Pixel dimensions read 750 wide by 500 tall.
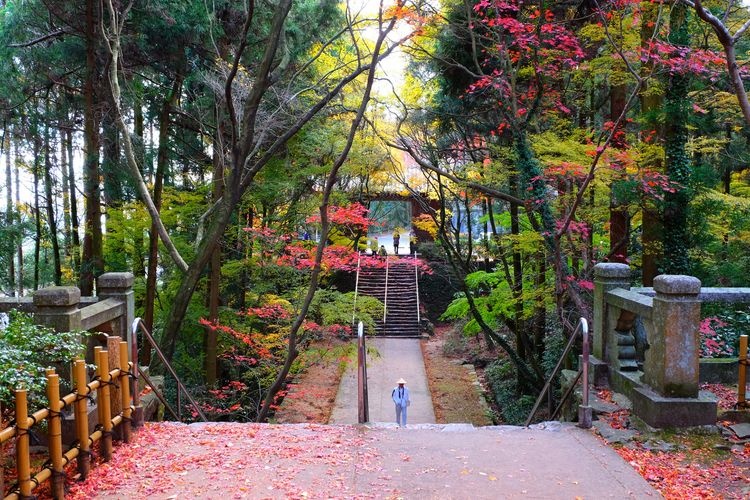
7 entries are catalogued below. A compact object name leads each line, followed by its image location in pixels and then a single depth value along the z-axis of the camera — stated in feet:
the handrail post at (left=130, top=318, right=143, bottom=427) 18.60
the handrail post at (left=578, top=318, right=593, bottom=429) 18.93
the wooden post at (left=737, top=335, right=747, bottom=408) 18.99
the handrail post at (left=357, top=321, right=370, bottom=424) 20.21
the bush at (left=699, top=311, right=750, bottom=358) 23.50
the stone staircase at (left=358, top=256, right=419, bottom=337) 83.51
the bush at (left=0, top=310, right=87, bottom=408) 12.80
